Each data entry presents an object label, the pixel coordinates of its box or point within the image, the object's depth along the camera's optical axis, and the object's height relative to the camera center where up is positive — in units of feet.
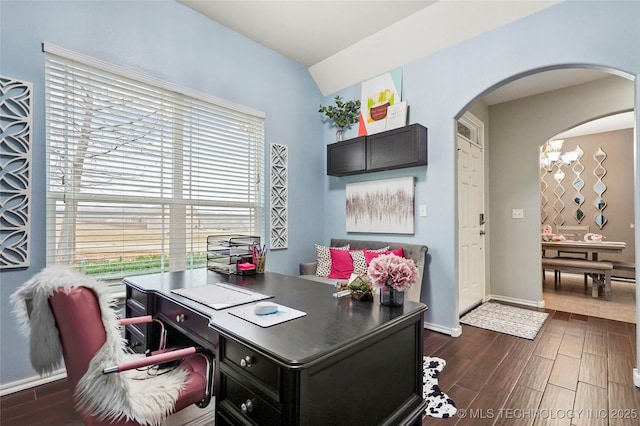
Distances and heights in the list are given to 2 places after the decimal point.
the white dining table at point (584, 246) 14.62 -1.47
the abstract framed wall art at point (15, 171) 6.42 +0.99
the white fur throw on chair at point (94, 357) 3.08 -1.41
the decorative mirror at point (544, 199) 22.65 +1.38
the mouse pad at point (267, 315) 3.64 -1.27
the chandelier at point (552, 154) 15.99 +3.60
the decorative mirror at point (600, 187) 20.18 +2.05
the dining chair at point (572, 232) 19.19 -1.07
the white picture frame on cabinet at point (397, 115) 10.79 +3.72
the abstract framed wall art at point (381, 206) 10.96 +0.42
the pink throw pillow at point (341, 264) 10.99 -1.77
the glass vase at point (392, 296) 4.28 -1.14
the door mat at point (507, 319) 10.10 -3.85
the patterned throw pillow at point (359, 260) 10.50 -1.54
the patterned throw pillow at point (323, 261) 11.40 -1.71
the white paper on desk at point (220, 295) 4.43 -1.28
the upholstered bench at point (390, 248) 10.11 -1.26
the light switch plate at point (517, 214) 13.67 +0.14
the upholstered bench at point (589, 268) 13.94 -2.45
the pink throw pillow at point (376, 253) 10.39 -1.27
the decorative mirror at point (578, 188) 21.08 +2.08
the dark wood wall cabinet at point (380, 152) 10.19 +2.43
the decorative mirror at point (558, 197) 21.91 +1.49
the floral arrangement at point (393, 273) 4.16 -0.79
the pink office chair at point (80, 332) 3.04 -1.21
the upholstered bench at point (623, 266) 14.90 -2.45
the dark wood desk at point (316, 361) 2.87 -1.61
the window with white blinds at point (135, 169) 7.22 +1.36
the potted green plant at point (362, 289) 4.58 -1.12
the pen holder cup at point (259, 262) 6.99 -1.06
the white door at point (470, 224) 11.96 -0.30
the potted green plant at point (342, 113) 12.27 +4.32
